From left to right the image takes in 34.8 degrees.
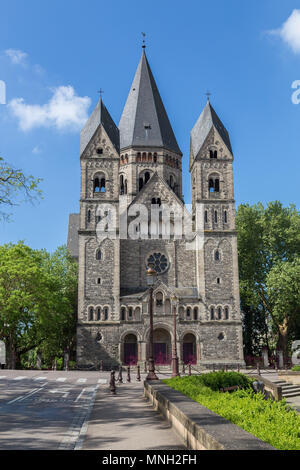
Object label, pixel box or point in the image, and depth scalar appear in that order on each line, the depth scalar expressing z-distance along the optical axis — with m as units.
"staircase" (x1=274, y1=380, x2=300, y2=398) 22.31
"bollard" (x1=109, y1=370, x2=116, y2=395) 18.61
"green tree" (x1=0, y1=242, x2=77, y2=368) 38.41
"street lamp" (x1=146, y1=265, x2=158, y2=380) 18.79
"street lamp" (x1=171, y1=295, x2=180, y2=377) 21.02
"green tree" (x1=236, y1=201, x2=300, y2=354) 47.88
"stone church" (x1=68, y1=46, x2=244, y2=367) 41.97
